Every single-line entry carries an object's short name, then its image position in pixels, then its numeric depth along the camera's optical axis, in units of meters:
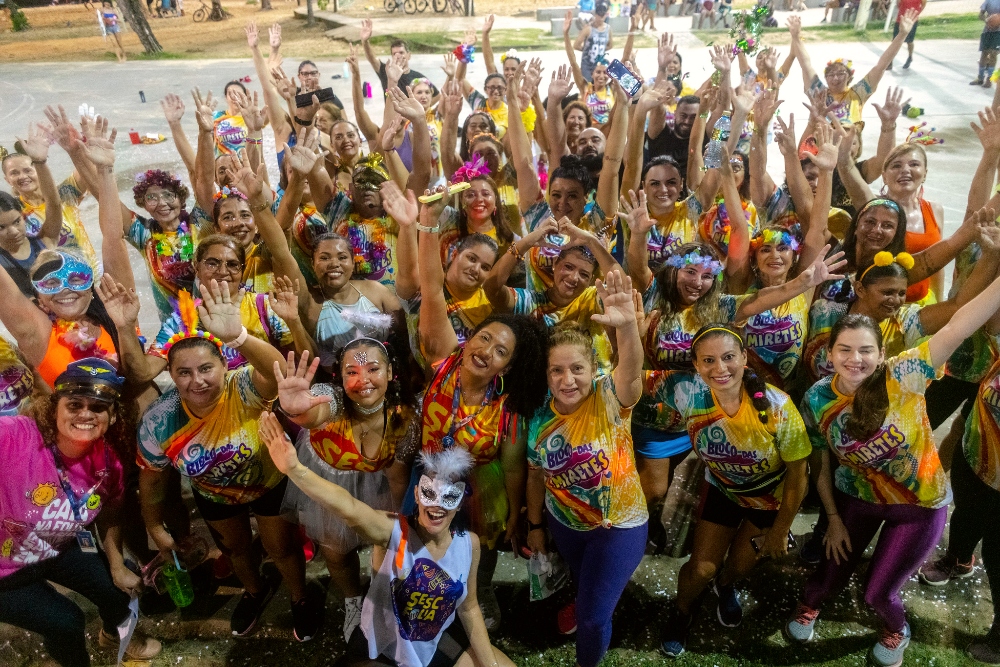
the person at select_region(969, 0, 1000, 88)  12.07
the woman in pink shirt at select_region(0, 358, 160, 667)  2.43
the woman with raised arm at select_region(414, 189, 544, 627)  2.59
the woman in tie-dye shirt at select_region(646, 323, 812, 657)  2.54
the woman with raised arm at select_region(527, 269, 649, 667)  2.46
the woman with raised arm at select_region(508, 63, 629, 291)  3.55
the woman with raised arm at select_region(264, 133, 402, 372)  3.14
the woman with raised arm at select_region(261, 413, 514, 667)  2.37
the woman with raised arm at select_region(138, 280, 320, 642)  2.55
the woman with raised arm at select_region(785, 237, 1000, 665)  2.45
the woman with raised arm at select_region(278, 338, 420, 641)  2.52
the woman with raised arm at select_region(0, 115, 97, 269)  3.77
